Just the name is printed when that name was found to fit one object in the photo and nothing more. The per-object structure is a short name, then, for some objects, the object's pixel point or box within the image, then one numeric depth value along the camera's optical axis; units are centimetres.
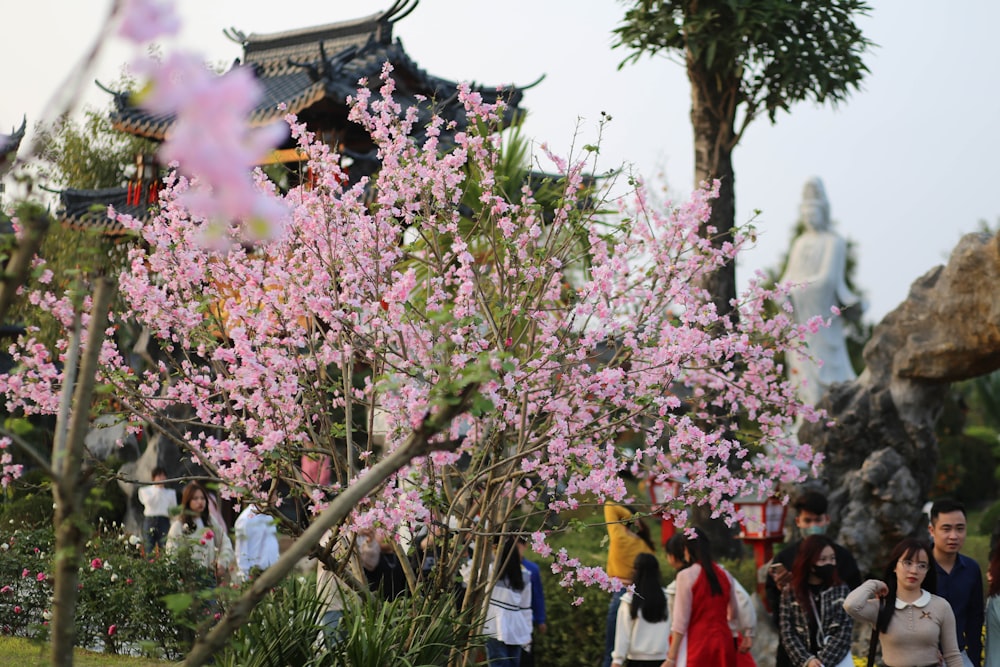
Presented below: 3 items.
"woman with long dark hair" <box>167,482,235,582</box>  817
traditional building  1827
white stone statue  1894
